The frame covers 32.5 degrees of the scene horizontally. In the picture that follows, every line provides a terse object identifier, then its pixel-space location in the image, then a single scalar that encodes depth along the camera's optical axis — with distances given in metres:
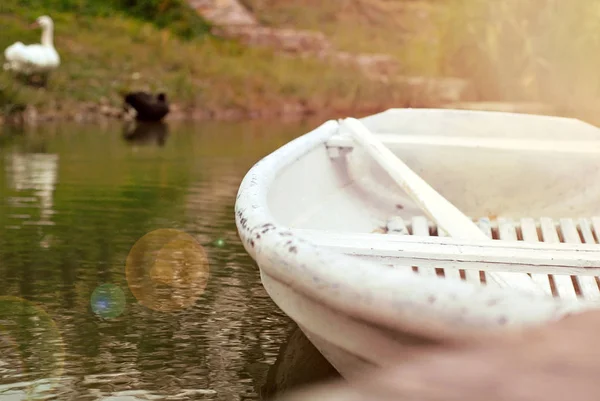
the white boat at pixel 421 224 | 1.71
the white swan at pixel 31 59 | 18.28
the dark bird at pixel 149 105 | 19.12
